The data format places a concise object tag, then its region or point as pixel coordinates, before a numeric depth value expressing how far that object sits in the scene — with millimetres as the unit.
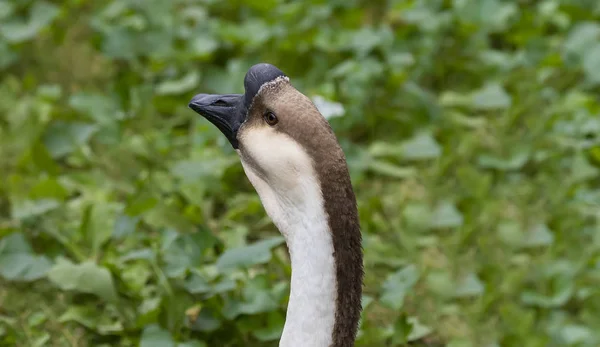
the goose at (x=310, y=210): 4676
